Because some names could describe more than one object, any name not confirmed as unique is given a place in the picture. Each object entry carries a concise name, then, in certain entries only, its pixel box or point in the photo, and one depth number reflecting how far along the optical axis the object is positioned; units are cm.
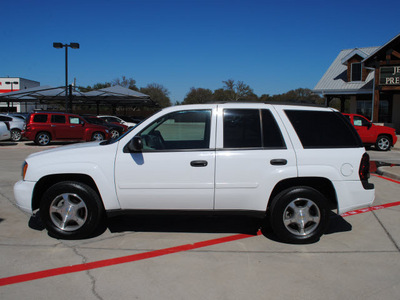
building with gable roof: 2144
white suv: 425
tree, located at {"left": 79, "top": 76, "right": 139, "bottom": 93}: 7488
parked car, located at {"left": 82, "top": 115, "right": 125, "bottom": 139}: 2001
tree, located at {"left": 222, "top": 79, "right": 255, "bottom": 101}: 5231
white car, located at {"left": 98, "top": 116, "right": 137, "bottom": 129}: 2520
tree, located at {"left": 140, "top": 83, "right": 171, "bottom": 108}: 7381
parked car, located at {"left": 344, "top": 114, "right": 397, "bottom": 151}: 1529
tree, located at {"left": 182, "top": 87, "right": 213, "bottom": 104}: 6136
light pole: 2178
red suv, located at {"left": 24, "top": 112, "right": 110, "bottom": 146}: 1694
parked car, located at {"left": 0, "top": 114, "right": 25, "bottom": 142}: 1888
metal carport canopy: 2770
